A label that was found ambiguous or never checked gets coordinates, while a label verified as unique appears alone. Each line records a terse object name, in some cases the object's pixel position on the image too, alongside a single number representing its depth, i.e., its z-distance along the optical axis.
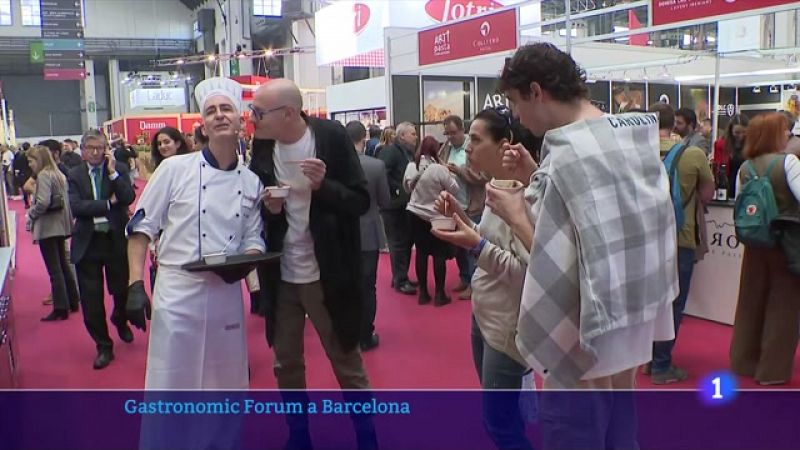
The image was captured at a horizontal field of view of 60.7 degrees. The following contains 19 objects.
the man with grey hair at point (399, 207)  6.13
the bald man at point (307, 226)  2.45
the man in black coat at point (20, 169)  13.52
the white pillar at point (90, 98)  28.59
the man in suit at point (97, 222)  4.27
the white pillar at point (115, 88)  29.27
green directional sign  15.35
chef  2.29
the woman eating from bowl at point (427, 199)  5.05
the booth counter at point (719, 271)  4.57
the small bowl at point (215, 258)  2.21
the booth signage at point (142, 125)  20.53
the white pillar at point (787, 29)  15.51
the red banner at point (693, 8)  5.07
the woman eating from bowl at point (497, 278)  1.87
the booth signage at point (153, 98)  24.17
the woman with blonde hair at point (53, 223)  5.28
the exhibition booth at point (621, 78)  4.82
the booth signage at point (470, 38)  6.98
